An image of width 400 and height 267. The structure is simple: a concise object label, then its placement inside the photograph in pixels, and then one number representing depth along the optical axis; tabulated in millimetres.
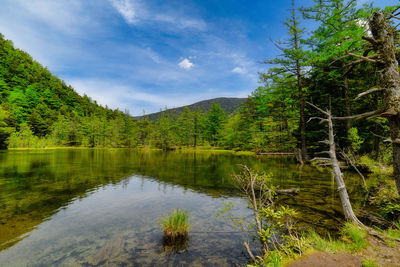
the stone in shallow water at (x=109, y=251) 5613
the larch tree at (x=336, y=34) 15562
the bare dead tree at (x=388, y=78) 4328
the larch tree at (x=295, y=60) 20875
